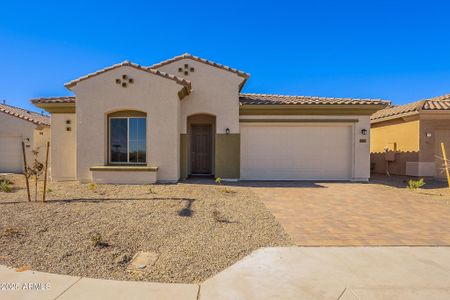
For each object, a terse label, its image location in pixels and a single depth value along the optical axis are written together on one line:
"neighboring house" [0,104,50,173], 16.33
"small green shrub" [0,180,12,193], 8.97
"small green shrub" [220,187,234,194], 9.15
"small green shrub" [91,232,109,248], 4.46
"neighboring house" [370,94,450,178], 13.92
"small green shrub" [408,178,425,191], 10.38
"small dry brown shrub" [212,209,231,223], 5.88
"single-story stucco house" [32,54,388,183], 10.66
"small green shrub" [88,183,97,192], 9.27
